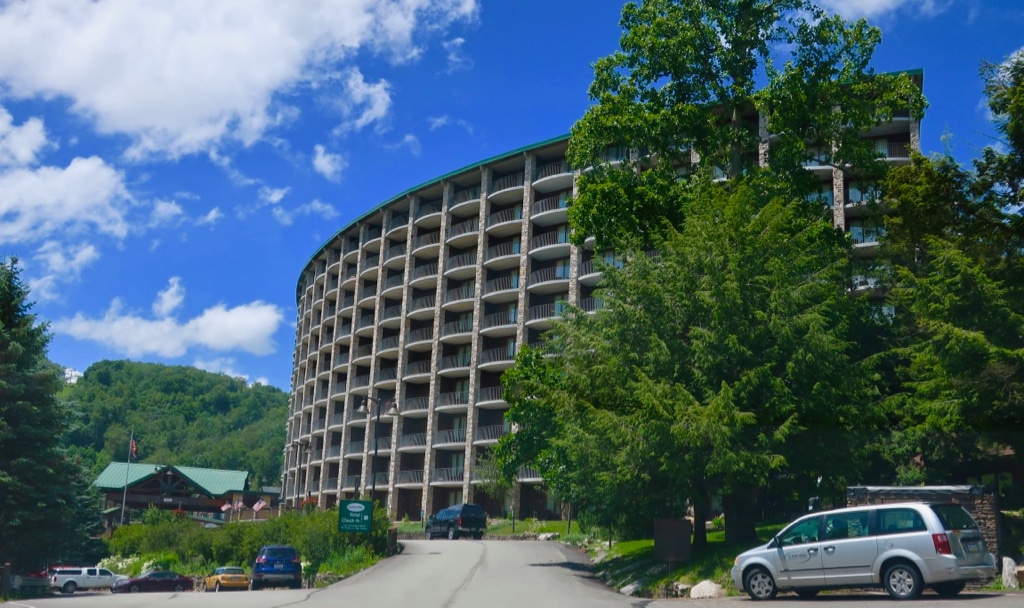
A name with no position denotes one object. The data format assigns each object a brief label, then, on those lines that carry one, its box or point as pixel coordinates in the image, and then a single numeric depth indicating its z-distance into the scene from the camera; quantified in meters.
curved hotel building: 60.91
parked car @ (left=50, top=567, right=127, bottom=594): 47.28
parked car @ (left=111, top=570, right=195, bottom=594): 41.44
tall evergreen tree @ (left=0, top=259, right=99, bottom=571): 32.31
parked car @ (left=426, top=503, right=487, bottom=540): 45.47
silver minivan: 15.21
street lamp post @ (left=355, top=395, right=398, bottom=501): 47.11
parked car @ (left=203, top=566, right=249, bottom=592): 36.06
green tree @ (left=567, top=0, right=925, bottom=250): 30.83
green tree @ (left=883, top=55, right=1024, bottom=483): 24.22
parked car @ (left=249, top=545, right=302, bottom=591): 30.81
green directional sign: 32.50
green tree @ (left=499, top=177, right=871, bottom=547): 21.44
